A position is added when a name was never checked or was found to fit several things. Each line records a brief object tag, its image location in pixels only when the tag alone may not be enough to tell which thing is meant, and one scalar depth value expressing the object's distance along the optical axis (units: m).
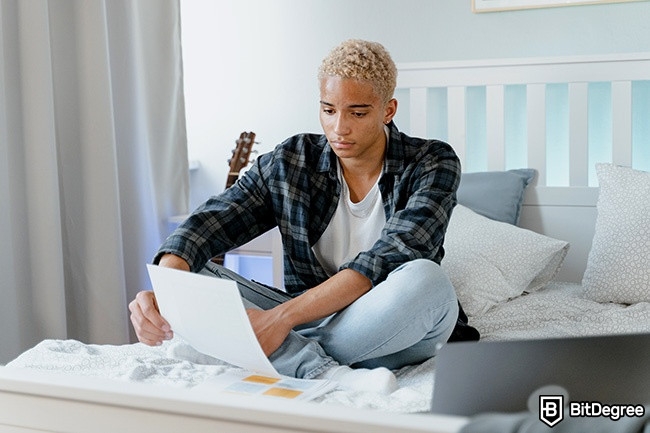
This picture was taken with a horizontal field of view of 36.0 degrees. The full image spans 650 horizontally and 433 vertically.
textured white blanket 1.61
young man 1.78
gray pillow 2.78
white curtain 2.52
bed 1.03
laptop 0.84
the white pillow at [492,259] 2.43
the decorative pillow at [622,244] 2.40
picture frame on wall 2.93
